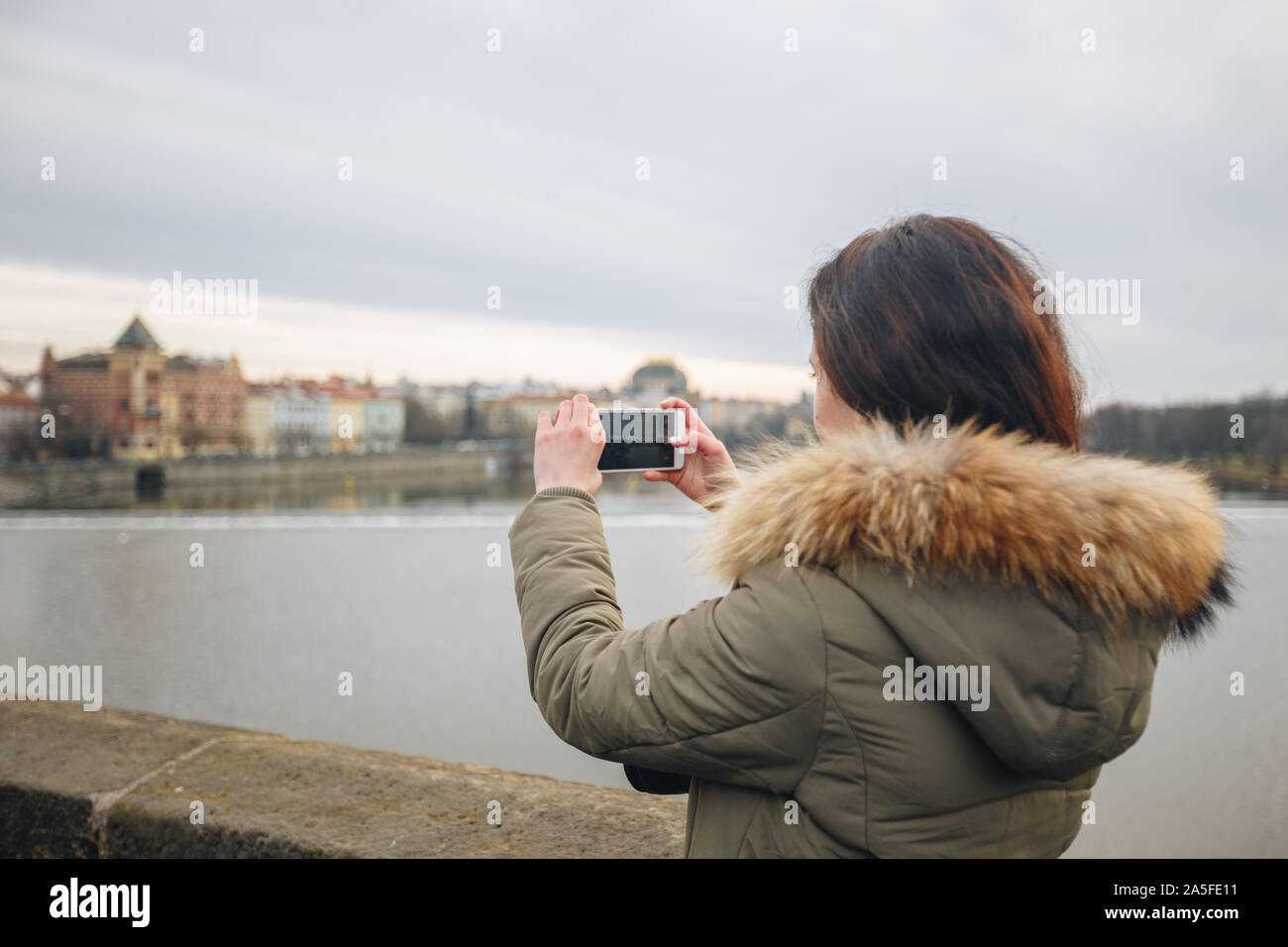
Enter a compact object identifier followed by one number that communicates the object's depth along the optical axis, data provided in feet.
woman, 2.85
